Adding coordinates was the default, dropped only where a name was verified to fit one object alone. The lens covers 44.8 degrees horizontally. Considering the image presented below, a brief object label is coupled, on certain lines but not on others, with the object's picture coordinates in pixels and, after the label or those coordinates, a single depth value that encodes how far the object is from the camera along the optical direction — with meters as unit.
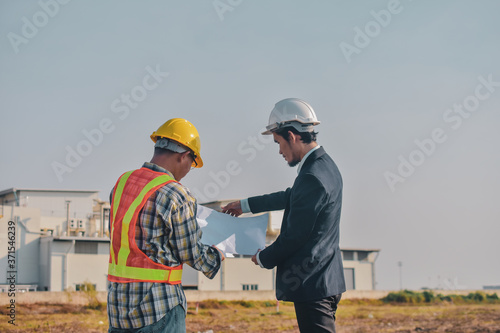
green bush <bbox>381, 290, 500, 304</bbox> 38.47
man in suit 4.14
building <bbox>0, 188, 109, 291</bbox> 38.75
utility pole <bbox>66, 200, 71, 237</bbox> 41.40
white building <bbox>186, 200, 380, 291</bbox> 41.62
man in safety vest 3.59
